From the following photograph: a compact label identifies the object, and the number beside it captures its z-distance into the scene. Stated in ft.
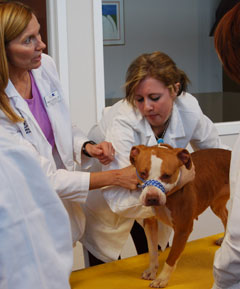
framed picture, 9.09
